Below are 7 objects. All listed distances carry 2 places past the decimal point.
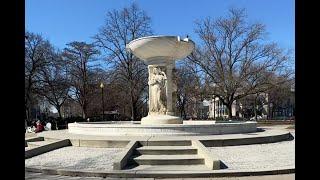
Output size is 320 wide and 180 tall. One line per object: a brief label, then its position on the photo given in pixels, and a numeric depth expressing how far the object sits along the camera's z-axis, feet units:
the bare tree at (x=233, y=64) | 95.48
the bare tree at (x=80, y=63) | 113.61
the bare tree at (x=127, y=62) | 96.98
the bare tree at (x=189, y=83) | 100.20
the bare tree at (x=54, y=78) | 106.80
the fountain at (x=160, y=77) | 40.31
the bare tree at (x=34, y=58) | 100.89
